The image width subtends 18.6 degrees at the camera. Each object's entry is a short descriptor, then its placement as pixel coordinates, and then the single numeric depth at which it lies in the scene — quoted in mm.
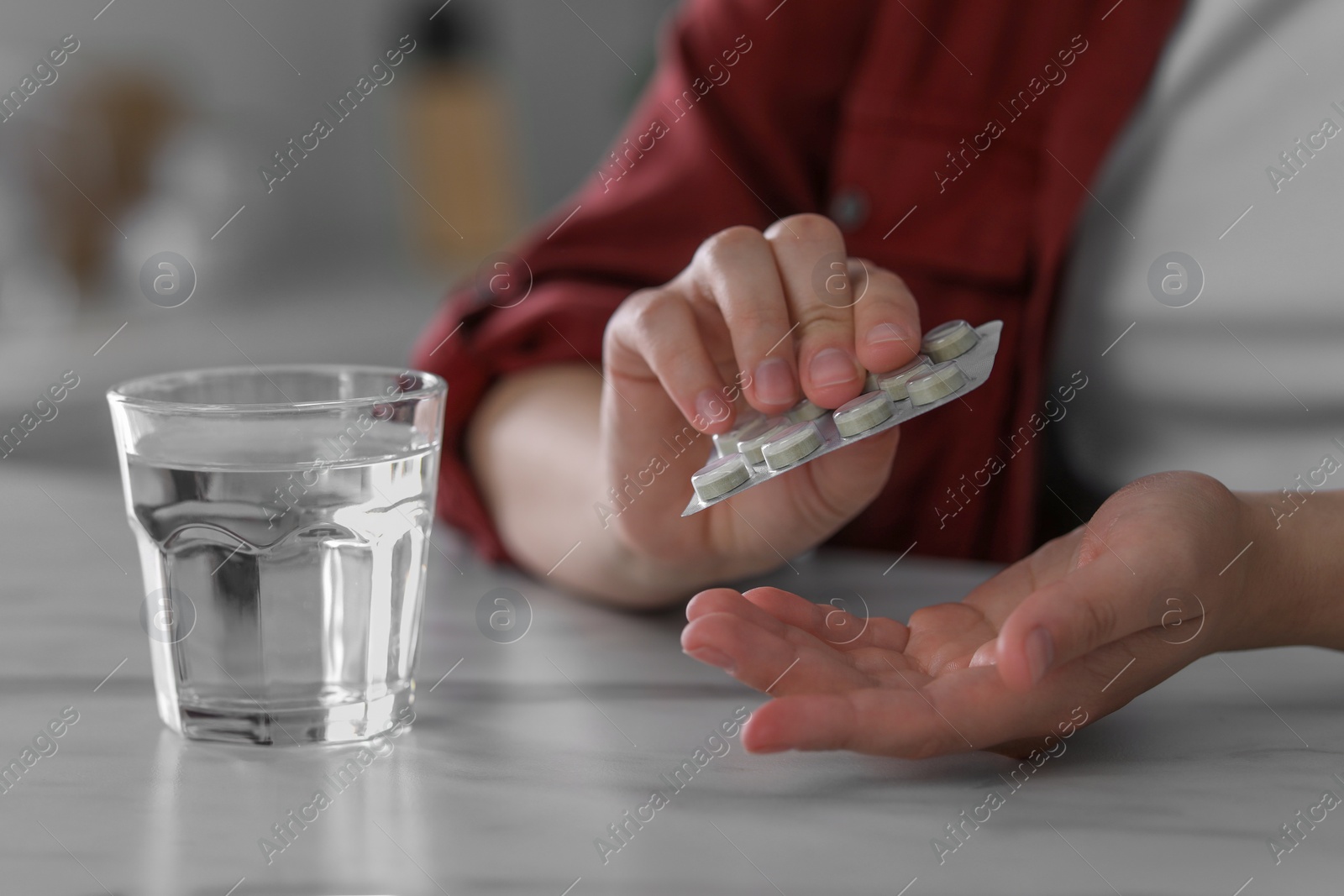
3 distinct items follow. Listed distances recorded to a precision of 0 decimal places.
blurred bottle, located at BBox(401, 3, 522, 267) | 3183
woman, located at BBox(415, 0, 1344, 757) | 998
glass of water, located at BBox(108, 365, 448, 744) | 1007
